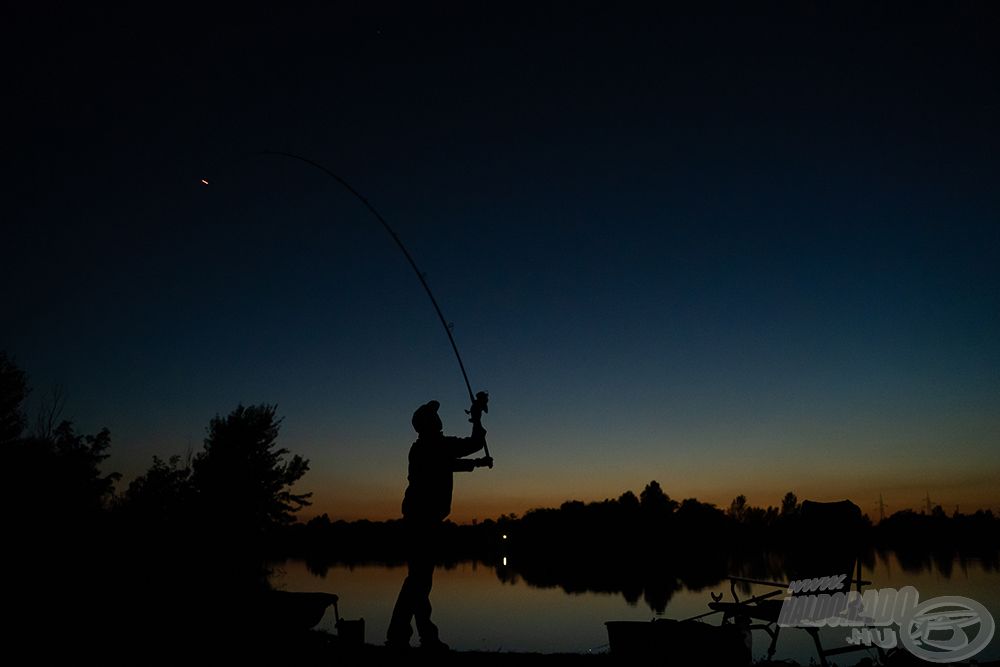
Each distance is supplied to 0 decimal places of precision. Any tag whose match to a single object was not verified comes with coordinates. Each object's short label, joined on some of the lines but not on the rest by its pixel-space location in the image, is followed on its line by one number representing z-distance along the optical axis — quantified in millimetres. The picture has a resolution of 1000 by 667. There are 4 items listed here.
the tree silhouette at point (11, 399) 24656
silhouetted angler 6246
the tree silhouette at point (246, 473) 38656
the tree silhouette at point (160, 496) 31672
